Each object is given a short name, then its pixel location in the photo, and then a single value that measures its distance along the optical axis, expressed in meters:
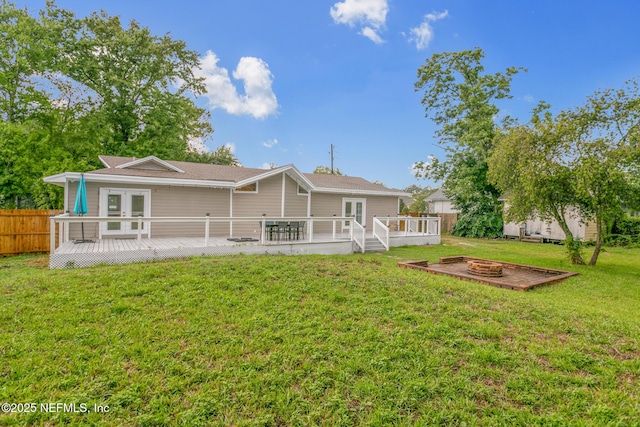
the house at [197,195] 11.29
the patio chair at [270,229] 11.33
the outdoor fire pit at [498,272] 7.72
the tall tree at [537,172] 9.88
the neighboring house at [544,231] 18.16
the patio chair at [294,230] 12.00
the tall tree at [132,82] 20.27
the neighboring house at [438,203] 33.54
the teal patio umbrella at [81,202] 9.54
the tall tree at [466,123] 20.78
